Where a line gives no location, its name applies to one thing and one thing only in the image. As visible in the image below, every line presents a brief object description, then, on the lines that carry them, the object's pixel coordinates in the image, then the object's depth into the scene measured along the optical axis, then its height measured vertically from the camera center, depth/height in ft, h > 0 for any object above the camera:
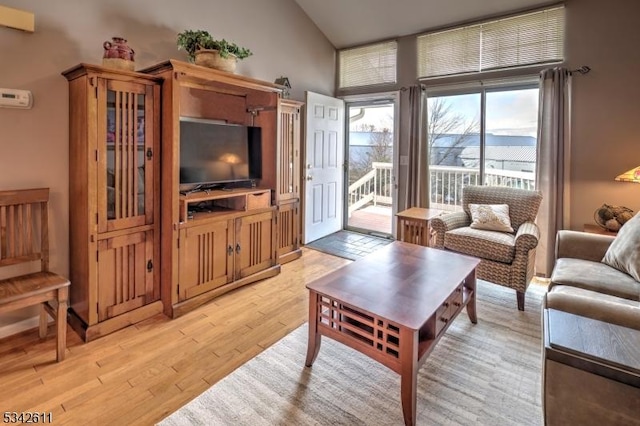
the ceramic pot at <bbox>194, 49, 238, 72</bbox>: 9.42 +3.63
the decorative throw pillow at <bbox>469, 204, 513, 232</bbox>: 11.18 -0.60
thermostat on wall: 7.52 +2.08
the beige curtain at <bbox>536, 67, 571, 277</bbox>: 11.66 +1.46
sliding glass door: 13.30 +2.35
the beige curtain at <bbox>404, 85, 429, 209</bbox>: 14.82 +1.94
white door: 15.56 +1.44
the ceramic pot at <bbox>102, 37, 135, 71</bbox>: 8.21 +3.24
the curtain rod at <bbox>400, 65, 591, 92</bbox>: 11.43 +4.14
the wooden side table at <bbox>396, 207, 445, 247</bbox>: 11.86 -1.00
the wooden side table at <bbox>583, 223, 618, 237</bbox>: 10.17 -0.88
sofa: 3.83 -1.94
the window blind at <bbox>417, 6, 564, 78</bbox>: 12.08 +5.67
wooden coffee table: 5.59 -1.91
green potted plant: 9.44 +3.92
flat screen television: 10.04 +1.34
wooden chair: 6.85 -1.33
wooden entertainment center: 7.96 -0.30
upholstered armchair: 9.56 -1.10
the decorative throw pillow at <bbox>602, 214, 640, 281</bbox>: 7.26 -1.09
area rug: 5.75 -3.40
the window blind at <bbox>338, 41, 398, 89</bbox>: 15.87 +6.13
